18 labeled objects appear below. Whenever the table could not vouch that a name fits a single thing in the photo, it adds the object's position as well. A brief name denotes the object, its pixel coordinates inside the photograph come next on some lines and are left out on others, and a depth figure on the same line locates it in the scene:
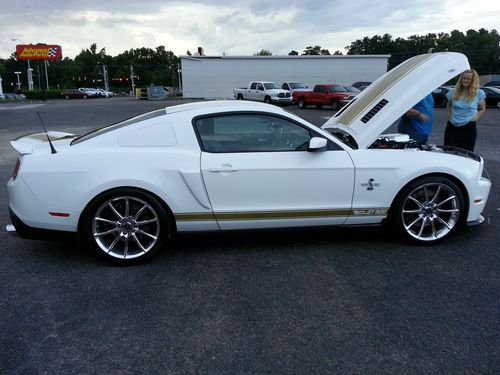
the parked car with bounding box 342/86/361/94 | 26.97
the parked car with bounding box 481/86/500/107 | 26.77
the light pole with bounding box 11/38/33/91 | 69.77
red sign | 67.88
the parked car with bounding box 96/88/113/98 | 67.62
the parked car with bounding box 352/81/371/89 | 33.19
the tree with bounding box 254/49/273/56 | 119.25
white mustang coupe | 3.64
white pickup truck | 29.22
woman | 5.43
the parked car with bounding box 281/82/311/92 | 31.37
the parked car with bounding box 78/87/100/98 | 64.96
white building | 43.44
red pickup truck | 25.80
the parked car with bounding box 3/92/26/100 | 60.69
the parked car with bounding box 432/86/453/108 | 27.81
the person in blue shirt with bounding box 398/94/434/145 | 5.37
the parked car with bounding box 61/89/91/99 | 63.75
